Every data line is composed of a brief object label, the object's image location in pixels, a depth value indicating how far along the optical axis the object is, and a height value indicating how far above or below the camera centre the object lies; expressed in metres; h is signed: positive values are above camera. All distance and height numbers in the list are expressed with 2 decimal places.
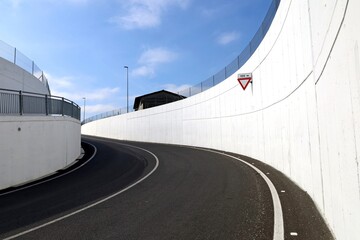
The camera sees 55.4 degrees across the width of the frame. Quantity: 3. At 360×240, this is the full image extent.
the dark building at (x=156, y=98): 58.06 +6.62
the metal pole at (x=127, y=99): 56.85 +6.29
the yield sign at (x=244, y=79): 20.20 +3.30
